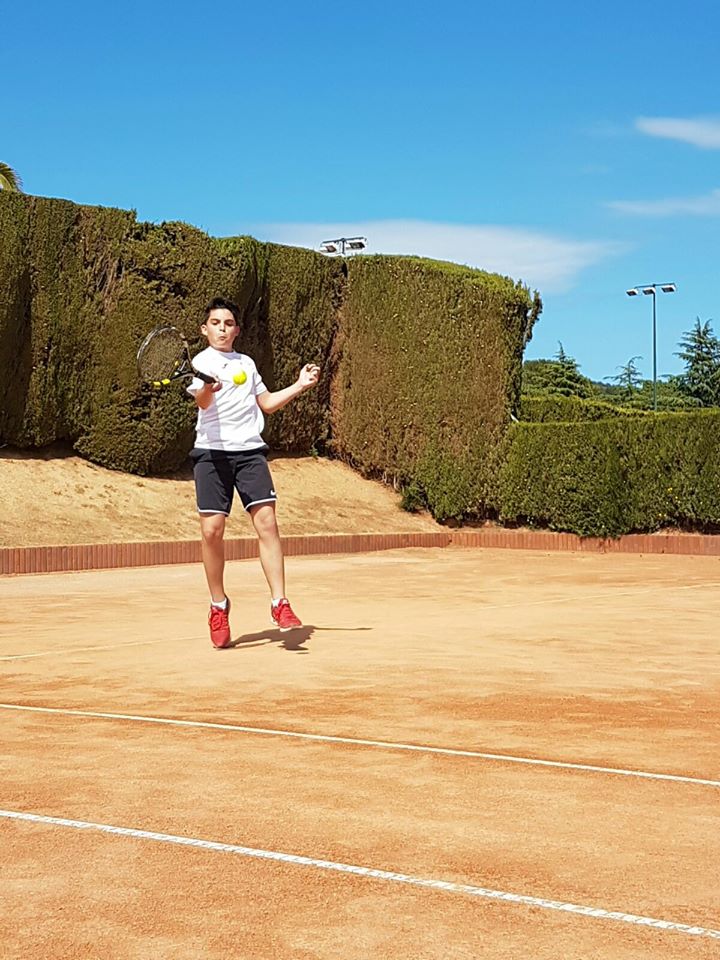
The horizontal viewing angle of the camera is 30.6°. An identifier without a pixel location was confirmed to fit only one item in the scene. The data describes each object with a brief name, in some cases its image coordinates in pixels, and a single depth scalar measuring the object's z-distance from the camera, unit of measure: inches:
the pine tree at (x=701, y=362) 2765.7
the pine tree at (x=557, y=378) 2630.4
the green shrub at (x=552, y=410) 1101.7
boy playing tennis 300.2
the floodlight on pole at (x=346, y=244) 1321.4
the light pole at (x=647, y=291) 1919.3
